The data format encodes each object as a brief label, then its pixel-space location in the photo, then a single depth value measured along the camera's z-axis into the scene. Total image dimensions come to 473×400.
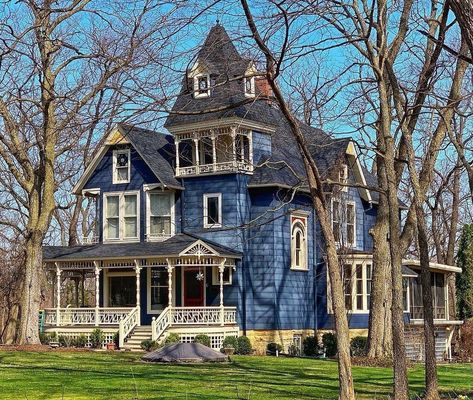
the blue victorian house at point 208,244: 32.44
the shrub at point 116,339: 32.16
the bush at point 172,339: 30.75
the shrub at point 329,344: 32.12
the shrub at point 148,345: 30.37
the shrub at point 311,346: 32.78
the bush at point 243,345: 31.17
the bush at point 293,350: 32.97
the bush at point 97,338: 32.09
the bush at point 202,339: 30.72
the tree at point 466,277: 43.88
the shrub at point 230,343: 30.88
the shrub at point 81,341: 32.69
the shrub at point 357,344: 29.92
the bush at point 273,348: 32.09
